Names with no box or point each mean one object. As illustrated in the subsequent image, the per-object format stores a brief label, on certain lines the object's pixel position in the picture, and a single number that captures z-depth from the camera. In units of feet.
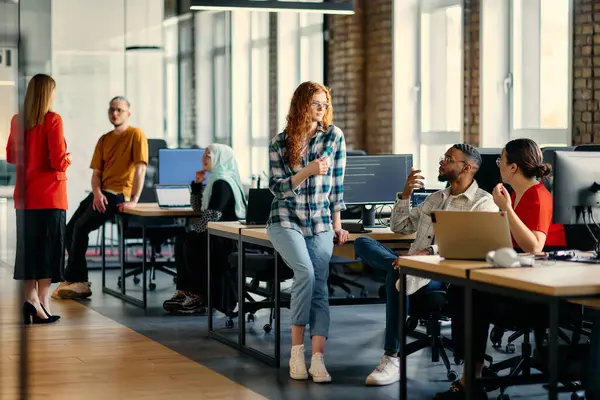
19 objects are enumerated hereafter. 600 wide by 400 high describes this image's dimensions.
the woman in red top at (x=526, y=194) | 19.59
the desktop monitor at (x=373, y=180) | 27.91
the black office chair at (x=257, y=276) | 27.56
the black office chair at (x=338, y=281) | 33.31
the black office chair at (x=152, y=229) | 37.62
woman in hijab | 31.01
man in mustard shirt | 36.03
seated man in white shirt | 21.79
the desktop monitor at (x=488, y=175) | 26.37
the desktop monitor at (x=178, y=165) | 35.65
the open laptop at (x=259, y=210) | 26.44
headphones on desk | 17.21
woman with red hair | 22.92
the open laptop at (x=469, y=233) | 17.83
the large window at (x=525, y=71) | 35.11
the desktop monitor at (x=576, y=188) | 18.52
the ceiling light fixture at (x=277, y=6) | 37.88
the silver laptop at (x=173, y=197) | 34.78
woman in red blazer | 29.28
